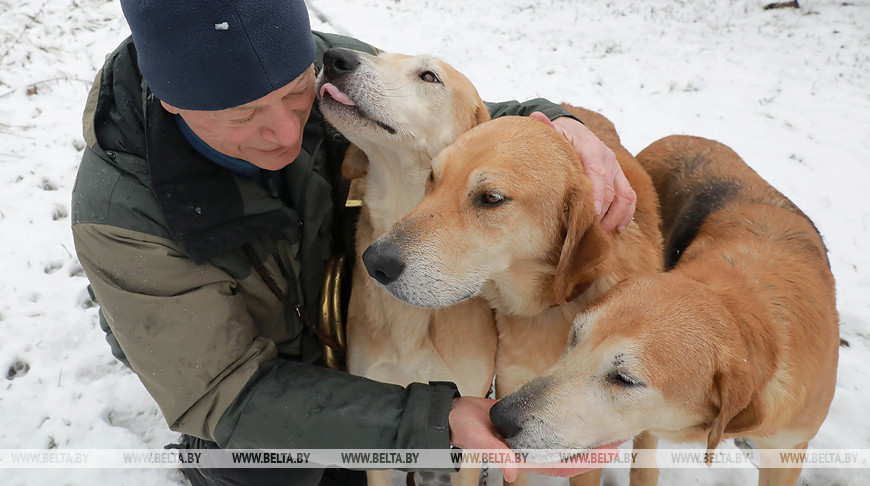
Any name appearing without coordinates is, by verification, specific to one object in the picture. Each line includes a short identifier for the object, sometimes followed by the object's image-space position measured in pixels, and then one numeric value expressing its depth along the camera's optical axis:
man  1.50
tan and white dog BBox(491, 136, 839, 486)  1.46
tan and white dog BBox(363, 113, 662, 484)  1.51
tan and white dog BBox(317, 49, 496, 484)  1.58
